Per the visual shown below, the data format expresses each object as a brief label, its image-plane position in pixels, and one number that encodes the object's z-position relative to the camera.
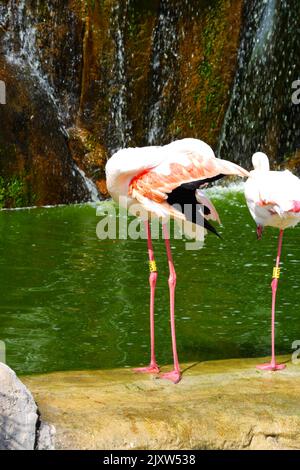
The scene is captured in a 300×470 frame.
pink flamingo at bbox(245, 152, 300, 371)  7.28
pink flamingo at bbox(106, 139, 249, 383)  6.68
